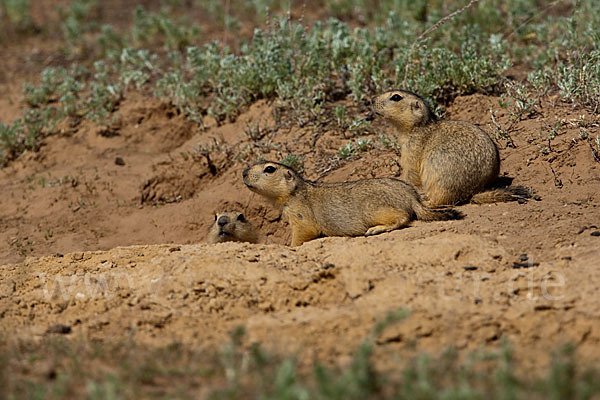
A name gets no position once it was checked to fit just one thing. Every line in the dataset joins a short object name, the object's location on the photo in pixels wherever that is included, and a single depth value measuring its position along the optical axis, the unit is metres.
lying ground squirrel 13.64
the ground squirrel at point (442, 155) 14.11
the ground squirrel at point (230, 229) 15.34
